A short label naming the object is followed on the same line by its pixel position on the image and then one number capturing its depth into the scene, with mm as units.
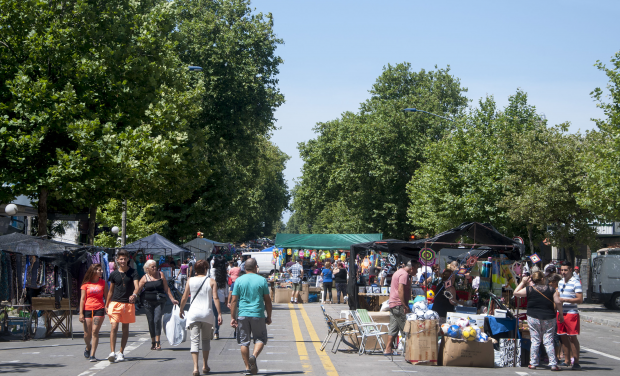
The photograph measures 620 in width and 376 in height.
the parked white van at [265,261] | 53094
